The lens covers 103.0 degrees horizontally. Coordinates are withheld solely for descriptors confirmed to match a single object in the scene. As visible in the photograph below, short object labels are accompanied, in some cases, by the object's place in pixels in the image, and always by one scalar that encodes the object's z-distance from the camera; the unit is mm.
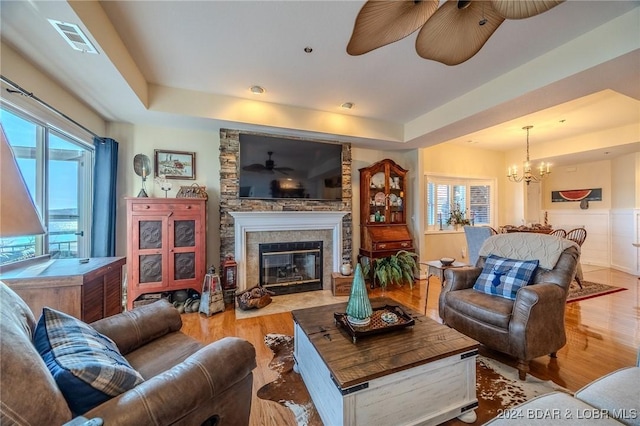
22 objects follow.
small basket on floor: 3186
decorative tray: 1533
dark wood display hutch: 4219
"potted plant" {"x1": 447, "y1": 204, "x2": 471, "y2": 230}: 5313
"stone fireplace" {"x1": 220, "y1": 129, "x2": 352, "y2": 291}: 3492
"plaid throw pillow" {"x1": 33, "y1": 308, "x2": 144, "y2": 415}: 796
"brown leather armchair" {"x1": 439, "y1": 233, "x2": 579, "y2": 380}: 1801
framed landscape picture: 3381
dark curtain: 2916
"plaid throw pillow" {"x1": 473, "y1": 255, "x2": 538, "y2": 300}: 2123
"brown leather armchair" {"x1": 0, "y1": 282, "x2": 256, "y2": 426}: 665
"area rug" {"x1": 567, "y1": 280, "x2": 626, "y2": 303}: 3484
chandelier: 4483
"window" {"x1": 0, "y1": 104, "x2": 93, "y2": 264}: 1939
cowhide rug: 1528
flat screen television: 3545
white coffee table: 1227
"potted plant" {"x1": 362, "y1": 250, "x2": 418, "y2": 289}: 4008
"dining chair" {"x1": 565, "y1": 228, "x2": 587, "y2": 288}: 4309
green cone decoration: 1603
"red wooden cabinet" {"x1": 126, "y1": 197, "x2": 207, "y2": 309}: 2922
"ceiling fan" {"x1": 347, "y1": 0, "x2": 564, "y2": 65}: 1140
